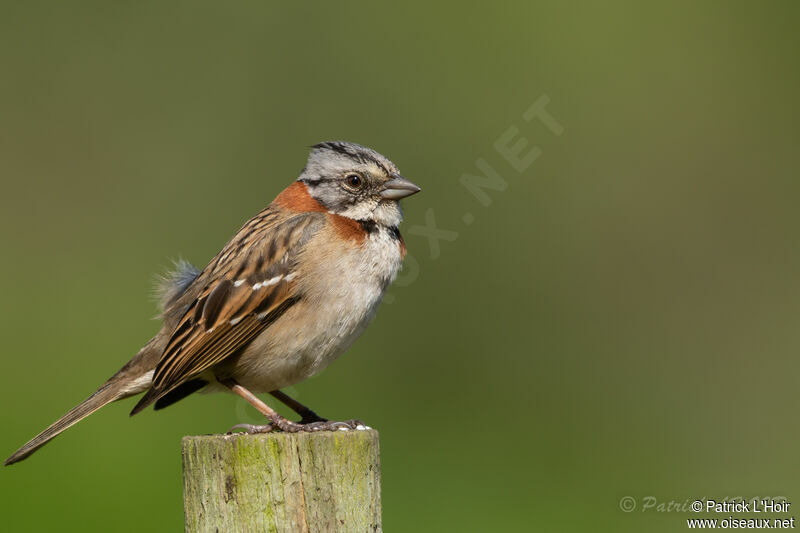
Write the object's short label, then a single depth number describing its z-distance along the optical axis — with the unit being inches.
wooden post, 339.0
